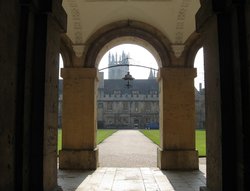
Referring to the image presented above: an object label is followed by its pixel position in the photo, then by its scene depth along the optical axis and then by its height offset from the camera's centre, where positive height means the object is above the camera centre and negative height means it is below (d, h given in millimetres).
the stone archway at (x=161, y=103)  7675 +372
